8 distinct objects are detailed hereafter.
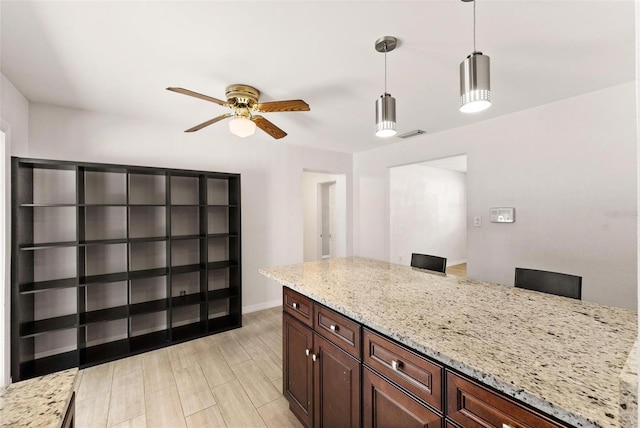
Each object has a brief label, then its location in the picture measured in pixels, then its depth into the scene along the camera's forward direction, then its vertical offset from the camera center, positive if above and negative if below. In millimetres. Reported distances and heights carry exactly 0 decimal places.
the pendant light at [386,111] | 1642 +625
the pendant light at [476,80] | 1169 +582
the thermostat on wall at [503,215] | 2953 -32
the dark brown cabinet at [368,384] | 833 -704
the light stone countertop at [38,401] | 768 -589
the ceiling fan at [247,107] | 2058 +850
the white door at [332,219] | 5633 -123
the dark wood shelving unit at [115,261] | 2377 -491
